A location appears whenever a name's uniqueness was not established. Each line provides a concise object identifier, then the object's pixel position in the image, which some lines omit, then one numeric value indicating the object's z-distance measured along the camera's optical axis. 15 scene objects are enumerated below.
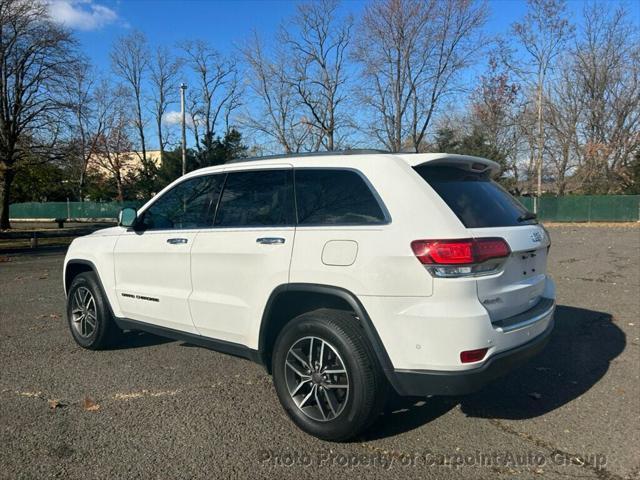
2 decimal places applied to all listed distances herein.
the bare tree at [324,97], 40.84
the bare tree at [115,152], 54.59
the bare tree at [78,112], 25.06
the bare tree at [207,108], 51.97
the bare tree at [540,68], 41.19
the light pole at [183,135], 35.73
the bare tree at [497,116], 44.19
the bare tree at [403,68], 36.78
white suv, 2.97
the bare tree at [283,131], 43.05
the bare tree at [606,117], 42.50
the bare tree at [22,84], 23.55
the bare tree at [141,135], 52.11
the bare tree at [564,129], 44.50
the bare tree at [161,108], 58.12
